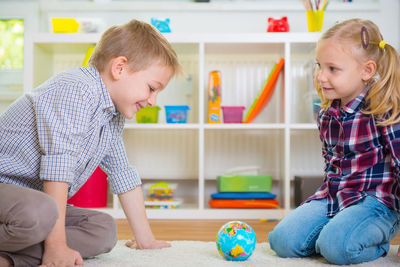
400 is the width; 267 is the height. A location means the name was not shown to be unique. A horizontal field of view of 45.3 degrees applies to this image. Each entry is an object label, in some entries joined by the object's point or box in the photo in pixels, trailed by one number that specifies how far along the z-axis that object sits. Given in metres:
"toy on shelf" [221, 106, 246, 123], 2.12
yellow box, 2.13
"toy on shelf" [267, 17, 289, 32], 2.14
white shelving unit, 2.33
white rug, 1.03
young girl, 1.14
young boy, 0.92
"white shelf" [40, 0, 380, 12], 2.36
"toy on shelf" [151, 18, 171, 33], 2.12
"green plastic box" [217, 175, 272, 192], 2.08
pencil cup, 2.08
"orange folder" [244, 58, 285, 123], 2.12
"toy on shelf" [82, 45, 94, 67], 2.06
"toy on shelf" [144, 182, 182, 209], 2.07
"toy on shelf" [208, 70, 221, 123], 2.13
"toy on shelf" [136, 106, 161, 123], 2.13
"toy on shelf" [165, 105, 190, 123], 2.10
